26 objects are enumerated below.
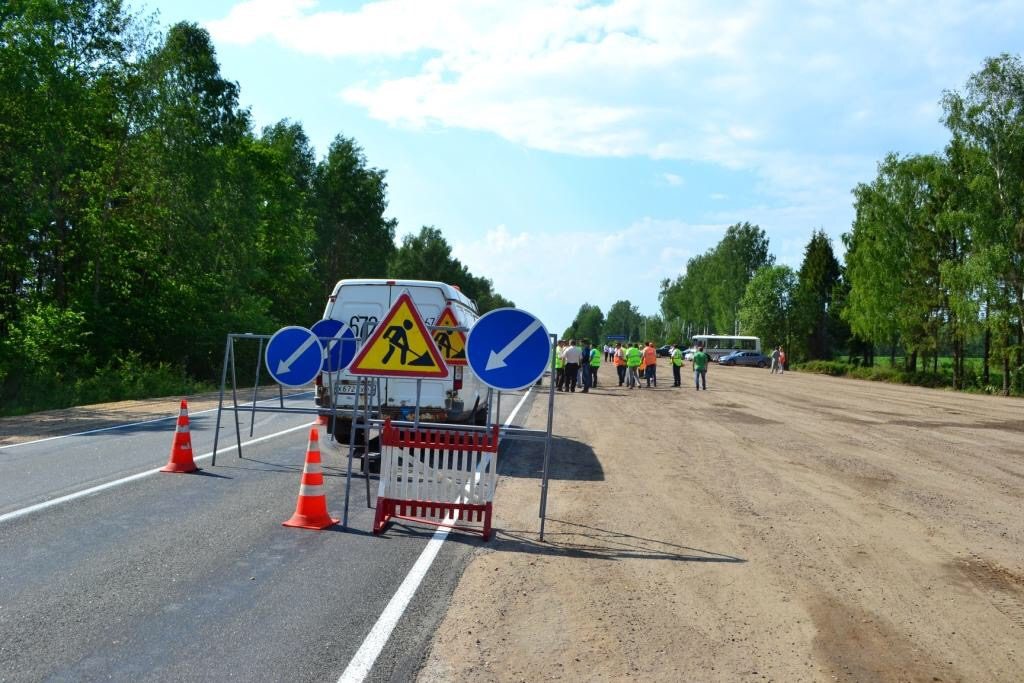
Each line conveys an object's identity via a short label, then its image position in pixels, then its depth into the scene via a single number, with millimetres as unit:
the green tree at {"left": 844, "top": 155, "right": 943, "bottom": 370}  49656
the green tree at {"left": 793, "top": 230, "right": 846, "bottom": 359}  86312
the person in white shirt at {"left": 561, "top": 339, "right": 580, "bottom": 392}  28797
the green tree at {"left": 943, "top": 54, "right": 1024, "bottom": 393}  40406
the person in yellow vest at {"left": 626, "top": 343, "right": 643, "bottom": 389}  32781
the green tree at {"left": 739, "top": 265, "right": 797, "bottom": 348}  86250
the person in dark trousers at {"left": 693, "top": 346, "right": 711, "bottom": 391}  33594
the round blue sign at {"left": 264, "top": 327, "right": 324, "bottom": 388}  10125
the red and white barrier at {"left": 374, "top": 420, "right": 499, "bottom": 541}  7621
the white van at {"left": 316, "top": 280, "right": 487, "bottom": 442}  11586
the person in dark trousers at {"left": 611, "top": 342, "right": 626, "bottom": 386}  34844
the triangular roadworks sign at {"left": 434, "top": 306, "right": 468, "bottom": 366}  11250
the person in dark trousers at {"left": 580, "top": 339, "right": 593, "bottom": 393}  30047
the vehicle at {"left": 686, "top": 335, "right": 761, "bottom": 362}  90219
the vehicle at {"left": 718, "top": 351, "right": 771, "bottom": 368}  81938
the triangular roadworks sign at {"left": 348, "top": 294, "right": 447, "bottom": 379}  8000
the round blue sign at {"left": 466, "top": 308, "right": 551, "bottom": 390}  7559
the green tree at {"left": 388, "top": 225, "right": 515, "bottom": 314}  99562
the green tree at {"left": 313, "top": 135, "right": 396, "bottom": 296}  66562
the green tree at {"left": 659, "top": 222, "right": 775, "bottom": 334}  100938
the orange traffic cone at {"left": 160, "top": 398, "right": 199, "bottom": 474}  10289
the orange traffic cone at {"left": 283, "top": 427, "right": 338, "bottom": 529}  7648
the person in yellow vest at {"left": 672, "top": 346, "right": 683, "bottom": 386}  35625
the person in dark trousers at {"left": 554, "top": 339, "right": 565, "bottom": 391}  29041
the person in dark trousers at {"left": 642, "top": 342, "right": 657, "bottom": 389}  34312
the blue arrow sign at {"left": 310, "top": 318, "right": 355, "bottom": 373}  10734
